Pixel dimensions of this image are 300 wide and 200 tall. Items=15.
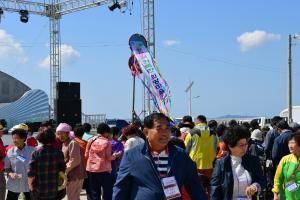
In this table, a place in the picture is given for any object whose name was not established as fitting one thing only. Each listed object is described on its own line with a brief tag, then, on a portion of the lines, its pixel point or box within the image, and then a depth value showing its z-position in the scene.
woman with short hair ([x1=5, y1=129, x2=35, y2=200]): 6.69
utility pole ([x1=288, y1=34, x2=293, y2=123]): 24.45
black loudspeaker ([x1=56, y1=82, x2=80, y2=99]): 18.56
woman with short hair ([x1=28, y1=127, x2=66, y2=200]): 5.88
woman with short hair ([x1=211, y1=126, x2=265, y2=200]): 4.48
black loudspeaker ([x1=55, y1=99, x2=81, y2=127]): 18.79
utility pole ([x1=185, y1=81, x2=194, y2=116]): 49.91
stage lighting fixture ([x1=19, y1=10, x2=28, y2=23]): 27.54
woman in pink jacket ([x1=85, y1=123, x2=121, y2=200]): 7.73
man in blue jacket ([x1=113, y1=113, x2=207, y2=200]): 3.34
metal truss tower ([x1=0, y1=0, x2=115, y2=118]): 28.38
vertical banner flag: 12.97
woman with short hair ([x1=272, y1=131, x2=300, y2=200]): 5.22
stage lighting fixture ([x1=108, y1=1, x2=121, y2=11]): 25.94
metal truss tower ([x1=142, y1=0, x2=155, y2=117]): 27.08
